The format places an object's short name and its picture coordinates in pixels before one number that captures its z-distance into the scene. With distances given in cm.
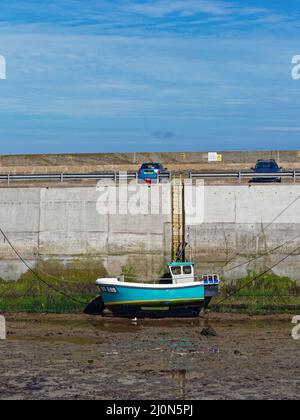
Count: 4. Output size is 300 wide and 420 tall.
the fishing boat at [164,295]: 2905
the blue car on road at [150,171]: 3488
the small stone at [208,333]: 2679
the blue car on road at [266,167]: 3828
